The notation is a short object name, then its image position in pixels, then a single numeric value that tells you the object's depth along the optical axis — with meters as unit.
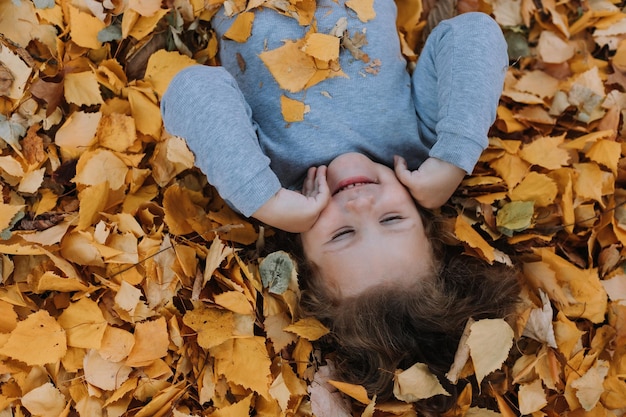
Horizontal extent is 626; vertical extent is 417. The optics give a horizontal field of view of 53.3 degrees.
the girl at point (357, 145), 1.38
